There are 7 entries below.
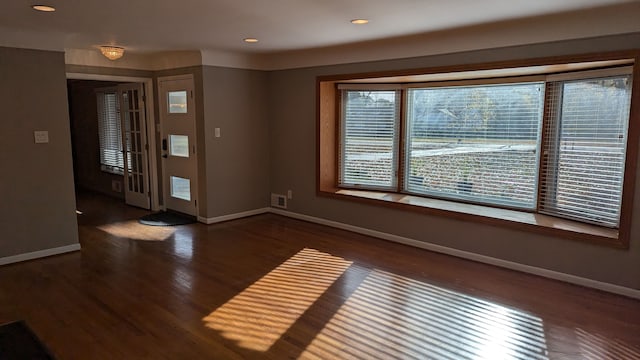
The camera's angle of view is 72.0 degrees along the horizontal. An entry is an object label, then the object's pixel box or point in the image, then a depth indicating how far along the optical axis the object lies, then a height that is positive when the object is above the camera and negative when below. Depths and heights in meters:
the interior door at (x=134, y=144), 6.43 -0.24
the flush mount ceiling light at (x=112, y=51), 4.91 +0.85
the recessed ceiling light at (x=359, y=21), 3.69 +0.90
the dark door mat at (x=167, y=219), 5.80 -1.23
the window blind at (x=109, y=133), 7.25 -0.08
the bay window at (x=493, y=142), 3.85 -0.15
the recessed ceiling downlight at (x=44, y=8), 3.18 +0.88
